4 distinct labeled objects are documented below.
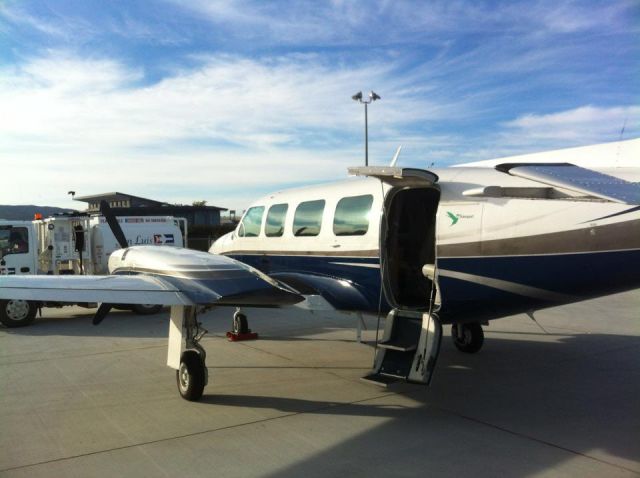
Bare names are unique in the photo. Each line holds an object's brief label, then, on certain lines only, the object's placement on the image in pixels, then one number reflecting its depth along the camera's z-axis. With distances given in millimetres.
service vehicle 14258
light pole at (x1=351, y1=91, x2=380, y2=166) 22281
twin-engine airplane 5332
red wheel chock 10398
